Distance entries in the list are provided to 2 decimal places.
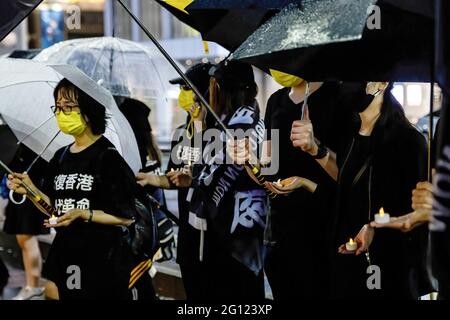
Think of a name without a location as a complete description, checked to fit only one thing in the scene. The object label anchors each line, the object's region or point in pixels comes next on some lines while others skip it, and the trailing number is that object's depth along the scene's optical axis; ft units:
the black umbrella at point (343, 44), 19.40
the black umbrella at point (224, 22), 26.89
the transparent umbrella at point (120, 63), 39.22
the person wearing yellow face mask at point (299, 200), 26.45
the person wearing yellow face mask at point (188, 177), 30.68
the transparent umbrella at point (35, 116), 30.89
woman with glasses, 27.91
